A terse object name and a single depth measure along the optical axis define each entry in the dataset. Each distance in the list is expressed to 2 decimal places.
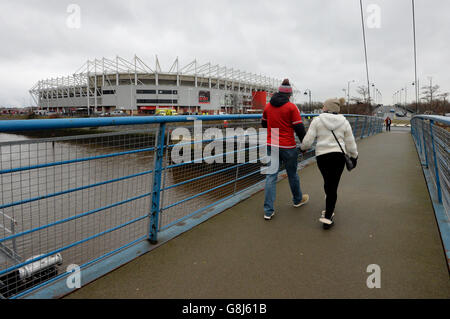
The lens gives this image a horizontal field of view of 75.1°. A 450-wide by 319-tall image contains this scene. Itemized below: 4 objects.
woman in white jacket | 3.09
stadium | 79.25
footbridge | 2.08
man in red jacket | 3.32
